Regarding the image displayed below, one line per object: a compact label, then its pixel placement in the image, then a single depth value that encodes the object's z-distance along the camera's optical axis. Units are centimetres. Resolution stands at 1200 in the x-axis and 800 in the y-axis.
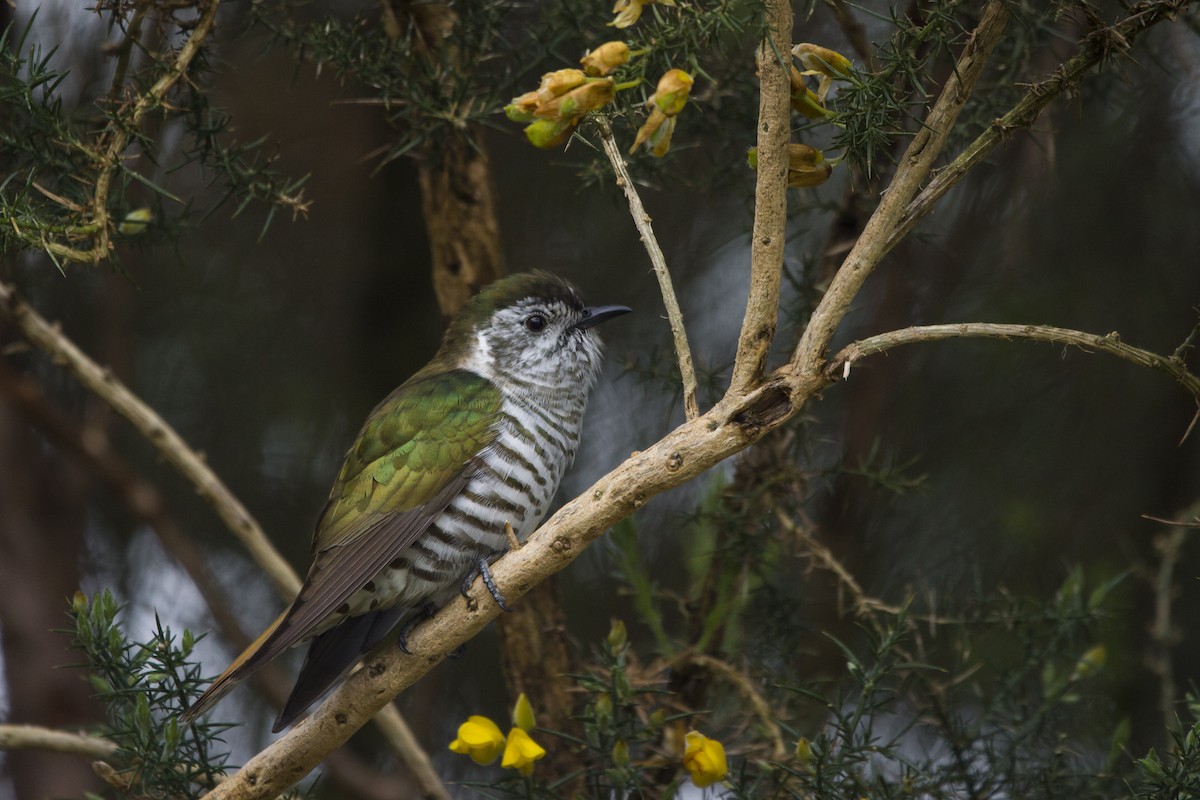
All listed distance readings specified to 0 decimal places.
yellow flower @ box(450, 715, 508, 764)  526
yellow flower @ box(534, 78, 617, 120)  398
